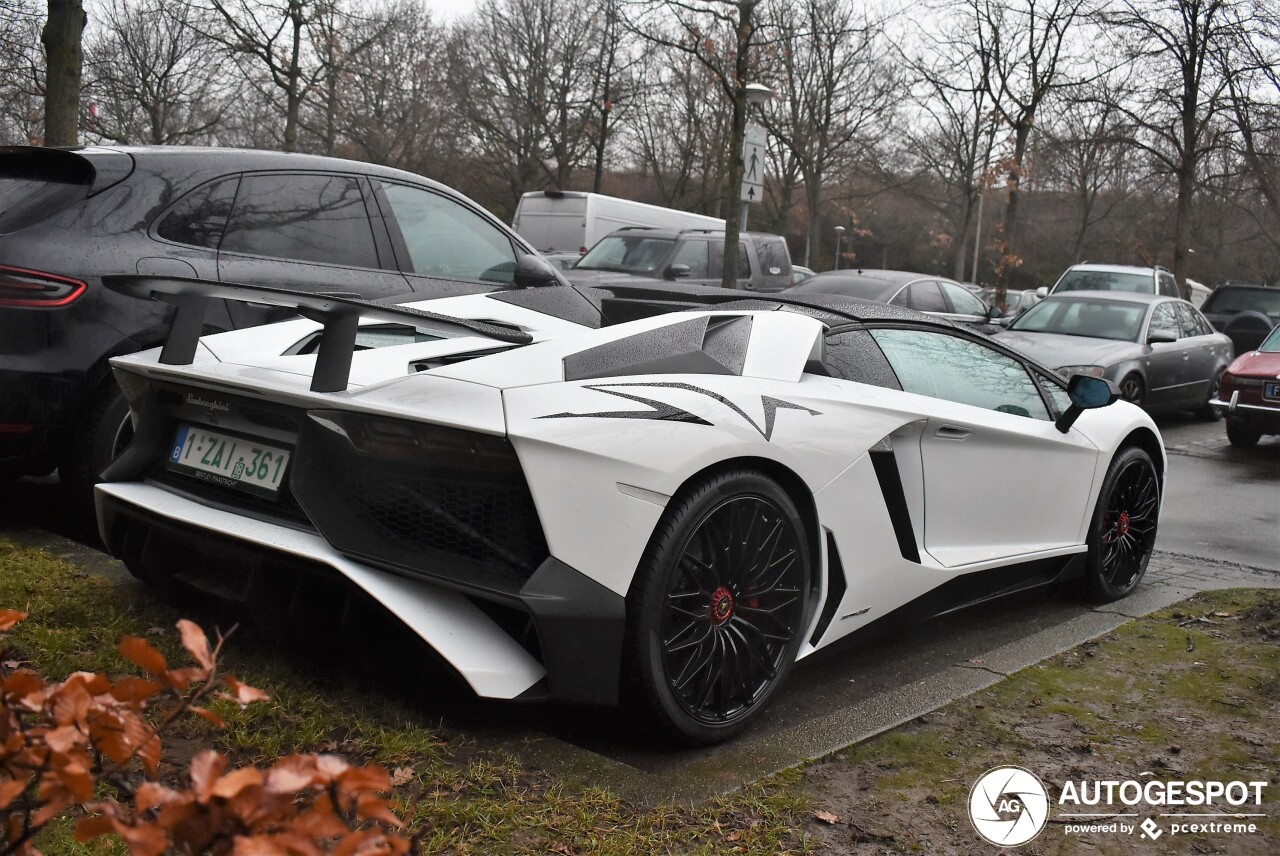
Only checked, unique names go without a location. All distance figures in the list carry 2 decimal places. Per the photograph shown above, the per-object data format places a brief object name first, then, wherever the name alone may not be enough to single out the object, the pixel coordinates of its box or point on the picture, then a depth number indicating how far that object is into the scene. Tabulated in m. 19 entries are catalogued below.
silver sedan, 11.82
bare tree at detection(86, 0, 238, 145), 30.39
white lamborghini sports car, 2.90
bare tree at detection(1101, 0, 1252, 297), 21.61
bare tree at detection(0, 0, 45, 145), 19.91
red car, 11.24
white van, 19.33
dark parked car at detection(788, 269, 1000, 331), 13.67
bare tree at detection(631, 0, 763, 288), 12.74
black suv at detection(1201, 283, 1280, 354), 18.61
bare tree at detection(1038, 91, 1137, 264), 22.48
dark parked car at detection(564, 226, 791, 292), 13.98
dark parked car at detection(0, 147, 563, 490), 4.54
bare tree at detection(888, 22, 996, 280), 24.19
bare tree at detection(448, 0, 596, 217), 37.66
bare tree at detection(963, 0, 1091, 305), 22.06
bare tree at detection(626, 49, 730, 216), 38.91
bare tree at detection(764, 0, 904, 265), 38.94
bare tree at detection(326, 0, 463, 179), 35.16
